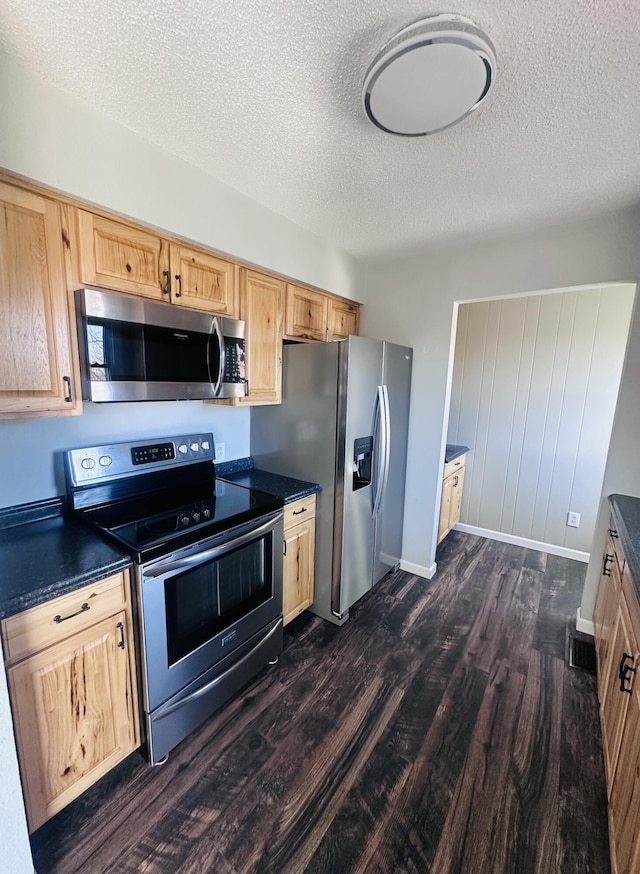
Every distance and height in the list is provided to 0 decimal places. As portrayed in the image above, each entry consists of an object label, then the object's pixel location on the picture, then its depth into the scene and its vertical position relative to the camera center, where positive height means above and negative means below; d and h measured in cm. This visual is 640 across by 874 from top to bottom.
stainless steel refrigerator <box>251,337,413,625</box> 215 -39
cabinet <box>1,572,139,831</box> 112 -107
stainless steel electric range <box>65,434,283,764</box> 141 -83
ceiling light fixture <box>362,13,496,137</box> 94 +87
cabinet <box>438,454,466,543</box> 321 -102
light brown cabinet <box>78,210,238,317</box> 142 +49
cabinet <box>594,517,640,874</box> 102 -112
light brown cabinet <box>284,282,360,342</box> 235 +47
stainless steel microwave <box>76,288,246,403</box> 140 +11
